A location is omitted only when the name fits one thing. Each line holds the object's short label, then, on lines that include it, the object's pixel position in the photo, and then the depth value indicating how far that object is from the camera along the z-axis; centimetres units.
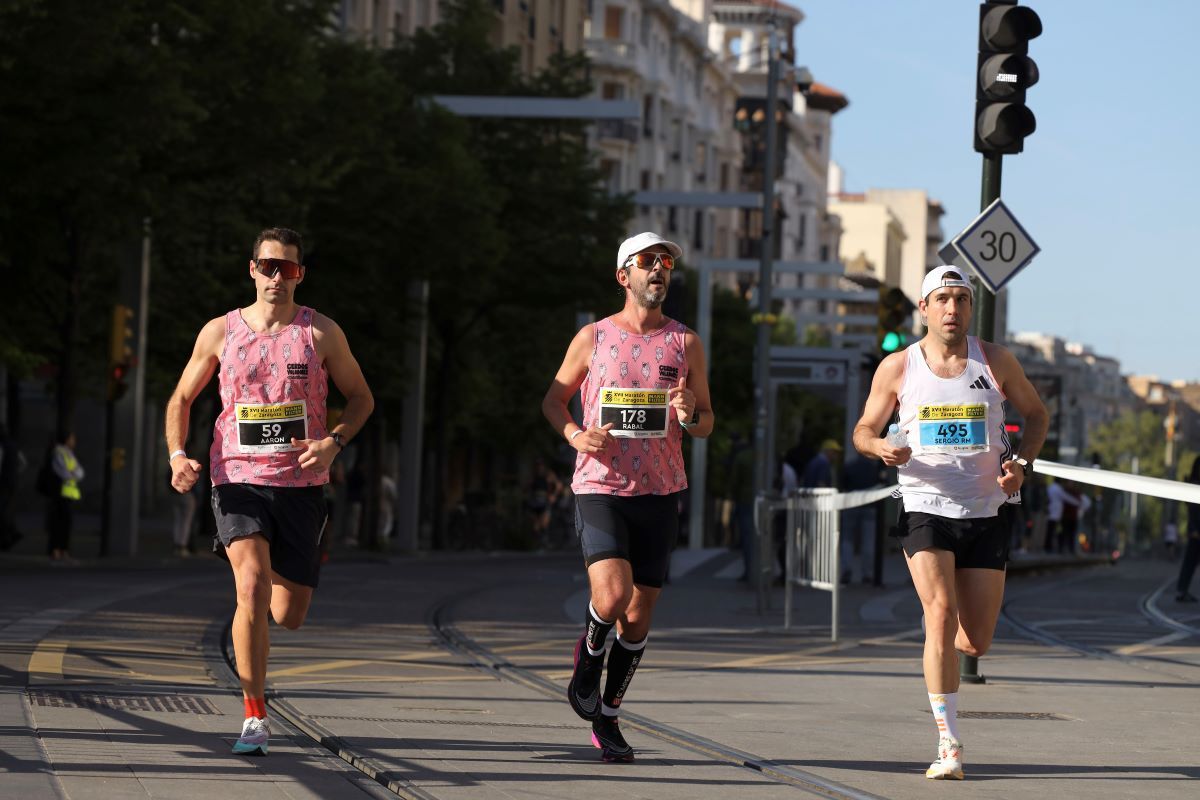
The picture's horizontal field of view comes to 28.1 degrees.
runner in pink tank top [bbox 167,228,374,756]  859
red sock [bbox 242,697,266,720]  860
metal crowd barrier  1744
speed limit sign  1335
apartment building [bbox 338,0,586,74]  5803
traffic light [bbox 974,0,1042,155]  1309
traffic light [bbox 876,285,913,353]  2486
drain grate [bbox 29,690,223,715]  1023
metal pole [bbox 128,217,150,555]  3070
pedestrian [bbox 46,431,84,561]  2811
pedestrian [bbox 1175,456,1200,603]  2206
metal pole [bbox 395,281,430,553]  4003
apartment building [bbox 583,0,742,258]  9275
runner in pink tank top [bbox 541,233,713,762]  885
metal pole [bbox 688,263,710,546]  4384
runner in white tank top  884
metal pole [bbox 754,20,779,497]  3066
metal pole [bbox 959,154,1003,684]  1357
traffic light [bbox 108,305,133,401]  2973
